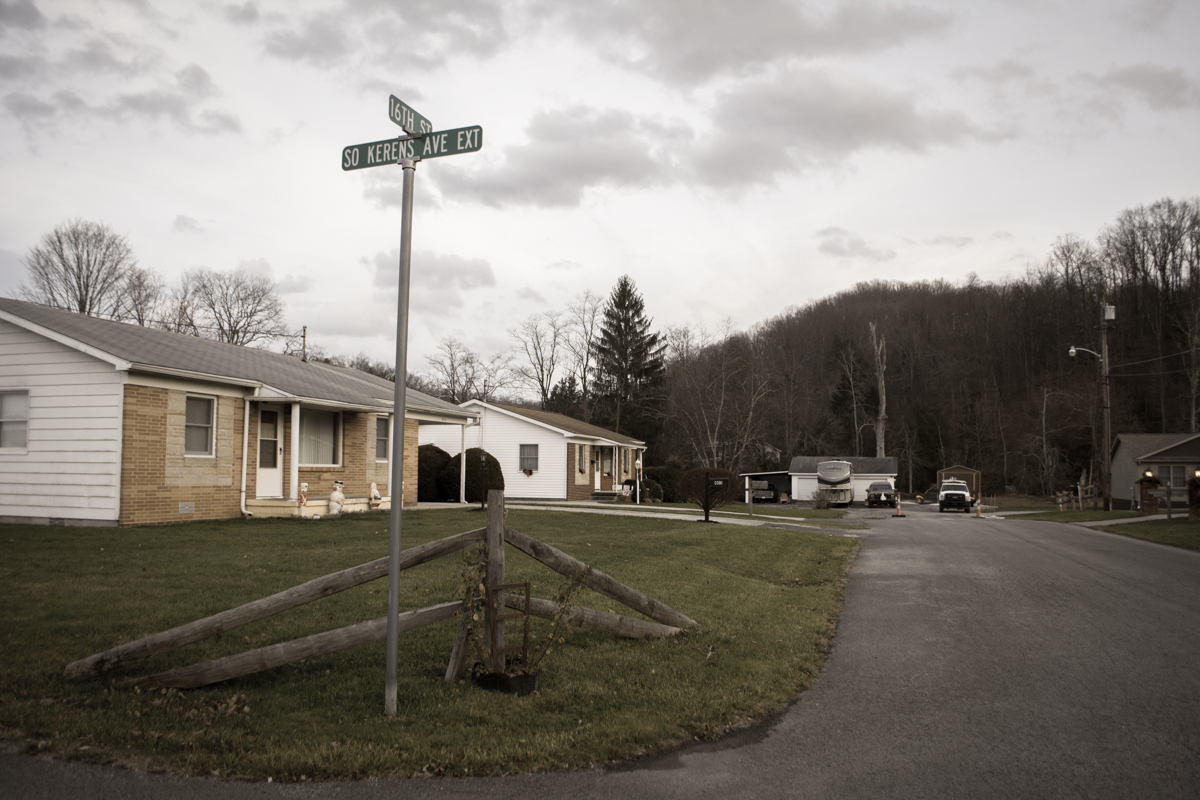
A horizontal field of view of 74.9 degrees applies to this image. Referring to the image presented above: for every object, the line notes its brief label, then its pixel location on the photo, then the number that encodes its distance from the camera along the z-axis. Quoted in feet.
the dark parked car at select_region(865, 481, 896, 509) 150.41
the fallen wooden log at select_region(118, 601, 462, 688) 16.70
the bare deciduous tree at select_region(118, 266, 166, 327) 140.56
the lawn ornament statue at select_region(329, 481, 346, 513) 61.55
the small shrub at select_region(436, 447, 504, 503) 91.66
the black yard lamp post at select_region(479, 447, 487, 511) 89.30
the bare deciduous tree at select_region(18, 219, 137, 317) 135.64
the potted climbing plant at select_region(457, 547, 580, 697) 17.84
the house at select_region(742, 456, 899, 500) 180.65
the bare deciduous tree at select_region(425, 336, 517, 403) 195.62
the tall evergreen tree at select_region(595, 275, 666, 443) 192.44
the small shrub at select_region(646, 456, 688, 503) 134.72
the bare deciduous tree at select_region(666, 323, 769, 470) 179.01
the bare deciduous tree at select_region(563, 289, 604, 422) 192.85
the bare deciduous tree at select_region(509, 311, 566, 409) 190.90
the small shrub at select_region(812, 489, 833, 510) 126.41
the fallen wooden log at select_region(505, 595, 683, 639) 19.38
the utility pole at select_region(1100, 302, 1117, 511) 107.86
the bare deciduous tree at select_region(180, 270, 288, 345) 150.61
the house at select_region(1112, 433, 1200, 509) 136.67
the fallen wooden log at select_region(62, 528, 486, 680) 16.76
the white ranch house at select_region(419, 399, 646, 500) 113.50
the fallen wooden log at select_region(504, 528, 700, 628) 19.47
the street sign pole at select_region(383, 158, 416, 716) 15.55
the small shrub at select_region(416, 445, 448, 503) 98.89
